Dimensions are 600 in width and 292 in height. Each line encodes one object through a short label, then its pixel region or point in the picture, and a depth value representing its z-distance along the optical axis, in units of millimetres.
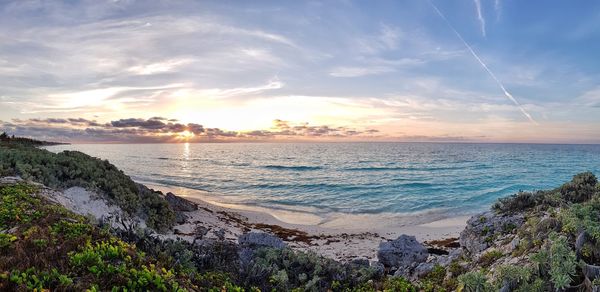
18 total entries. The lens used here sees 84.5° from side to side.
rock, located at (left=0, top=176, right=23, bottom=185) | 11533
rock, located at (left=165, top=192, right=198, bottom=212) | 24652
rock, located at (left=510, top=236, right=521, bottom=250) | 7989
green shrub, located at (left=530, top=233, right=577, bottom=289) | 5413
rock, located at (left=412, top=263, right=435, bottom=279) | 8953
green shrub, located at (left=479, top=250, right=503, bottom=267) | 7988
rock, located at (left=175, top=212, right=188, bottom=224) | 21244
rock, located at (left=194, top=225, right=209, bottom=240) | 18477
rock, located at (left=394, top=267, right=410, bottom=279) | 9297
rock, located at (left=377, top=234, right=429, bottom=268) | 13367
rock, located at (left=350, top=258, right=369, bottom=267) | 10742
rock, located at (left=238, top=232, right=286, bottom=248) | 11375
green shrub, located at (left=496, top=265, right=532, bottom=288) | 5855
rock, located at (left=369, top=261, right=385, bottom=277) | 9297
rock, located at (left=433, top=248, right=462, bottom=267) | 9570
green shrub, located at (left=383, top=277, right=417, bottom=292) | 7688
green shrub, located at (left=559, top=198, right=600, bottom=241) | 6234
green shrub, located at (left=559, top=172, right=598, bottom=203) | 10227
